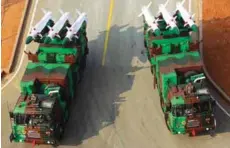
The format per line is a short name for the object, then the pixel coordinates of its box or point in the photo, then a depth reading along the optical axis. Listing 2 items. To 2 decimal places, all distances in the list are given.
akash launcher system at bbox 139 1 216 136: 26.91
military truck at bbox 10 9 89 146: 27.12
